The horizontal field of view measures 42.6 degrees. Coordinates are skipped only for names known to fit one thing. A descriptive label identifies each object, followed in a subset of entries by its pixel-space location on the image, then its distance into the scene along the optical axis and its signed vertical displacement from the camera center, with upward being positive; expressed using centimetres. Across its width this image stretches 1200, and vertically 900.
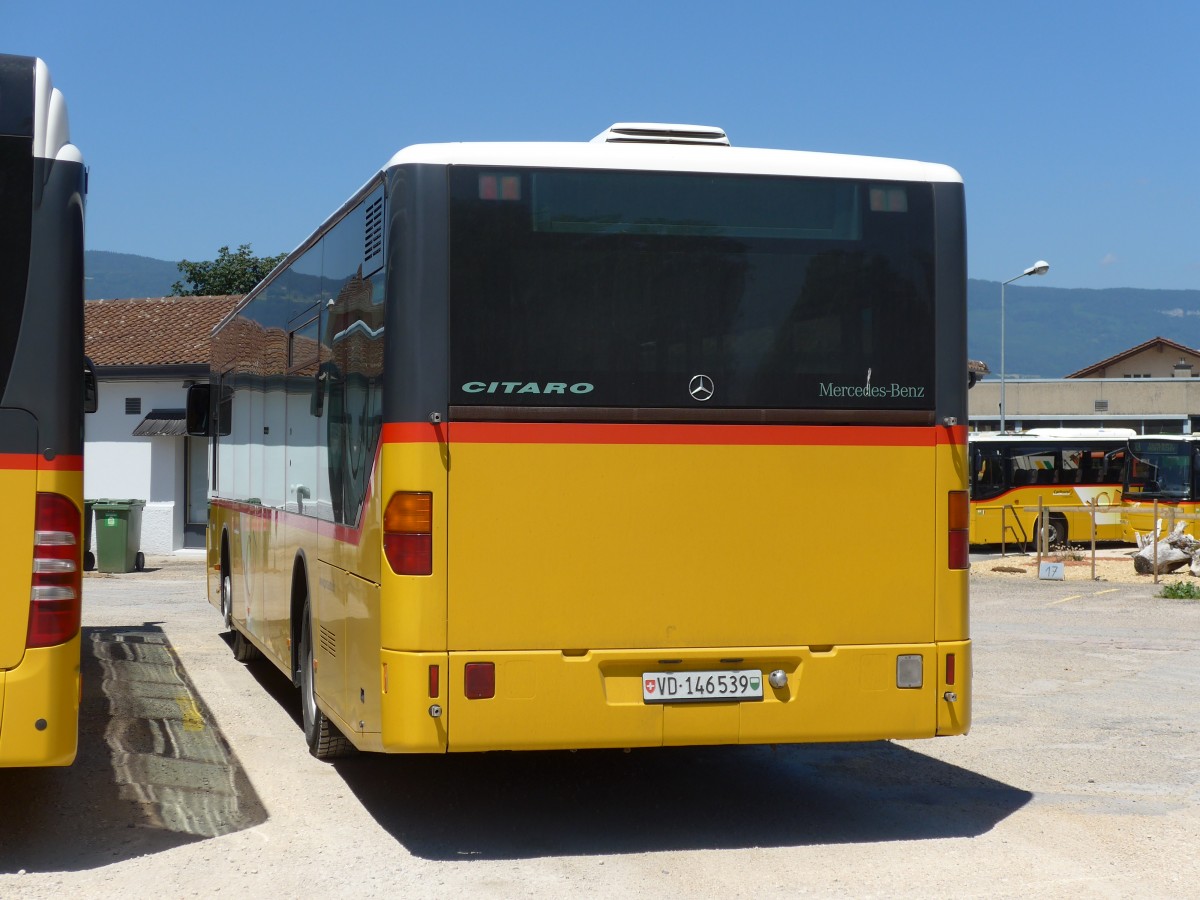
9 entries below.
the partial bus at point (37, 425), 620 +14
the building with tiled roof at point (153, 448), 3191 +24
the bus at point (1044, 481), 3644 -45
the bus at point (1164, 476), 3631 -32
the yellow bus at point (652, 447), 663 +6
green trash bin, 2697 -132
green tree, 6706 +822
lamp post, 4204 +536
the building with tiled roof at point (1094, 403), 7331 +289
